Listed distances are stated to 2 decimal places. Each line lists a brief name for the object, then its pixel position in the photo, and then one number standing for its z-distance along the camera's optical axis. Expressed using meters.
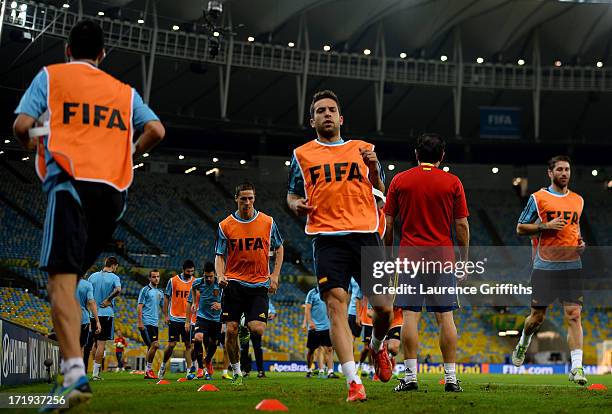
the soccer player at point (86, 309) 12.77
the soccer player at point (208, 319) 13.86
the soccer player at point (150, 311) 16.12
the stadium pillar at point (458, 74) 38.38
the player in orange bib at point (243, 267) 10.91
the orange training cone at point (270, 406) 4.85
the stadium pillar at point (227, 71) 34.41
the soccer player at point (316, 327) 16.84
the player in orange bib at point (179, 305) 16.02
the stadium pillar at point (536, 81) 38.69
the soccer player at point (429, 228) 7.23
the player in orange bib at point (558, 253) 10.29
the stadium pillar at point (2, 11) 19.00
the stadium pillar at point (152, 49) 31.97
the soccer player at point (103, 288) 14.95
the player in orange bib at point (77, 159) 4.53
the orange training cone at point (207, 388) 8.02
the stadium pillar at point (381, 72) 37.38
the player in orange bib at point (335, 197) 6.12
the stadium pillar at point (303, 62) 36.00
